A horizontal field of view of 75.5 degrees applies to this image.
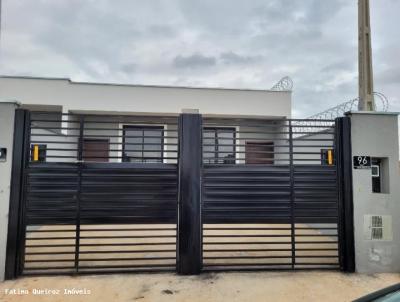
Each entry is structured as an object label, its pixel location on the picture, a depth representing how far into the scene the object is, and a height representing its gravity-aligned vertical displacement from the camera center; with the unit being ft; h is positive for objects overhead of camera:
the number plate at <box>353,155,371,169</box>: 12.35 +0.75
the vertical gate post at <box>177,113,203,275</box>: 11.57 -0.95
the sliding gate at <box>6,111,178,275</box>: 11.32 -1.01
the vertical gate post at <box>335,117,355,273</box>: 12.06 -0.78
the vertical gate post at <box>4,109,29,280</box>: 10.92 -1.06
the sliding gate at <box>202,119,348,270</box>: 12.02 -0.92
